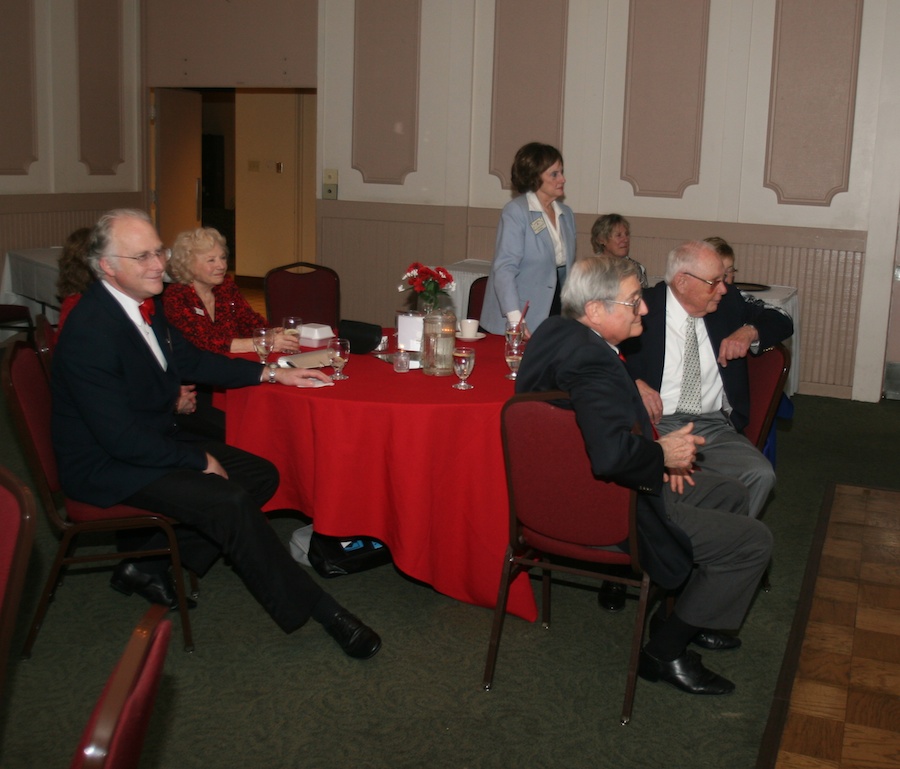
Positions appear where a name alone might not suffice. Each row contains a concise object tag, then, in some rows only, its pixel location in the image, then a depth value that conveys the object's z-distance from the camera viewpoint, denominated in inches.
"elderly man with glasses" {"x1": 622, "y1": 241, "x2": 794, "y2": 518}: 125.0
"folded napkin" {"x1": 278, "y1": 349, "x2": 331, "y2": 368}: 133.0
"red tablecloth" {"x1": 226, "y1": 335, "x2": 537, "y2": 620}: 117.9
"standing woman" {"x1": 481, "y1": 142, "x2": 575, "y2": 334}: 176.2
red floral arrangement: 144.1
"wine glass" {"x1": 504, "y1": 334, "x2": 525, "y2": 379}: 135.0
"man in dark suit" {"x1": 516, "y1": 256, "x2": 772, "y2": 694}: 96.1
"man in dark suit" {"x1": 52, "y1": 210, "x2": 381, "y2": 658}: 107.1
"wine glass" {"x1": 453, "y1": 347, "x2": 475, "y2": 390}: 123.6
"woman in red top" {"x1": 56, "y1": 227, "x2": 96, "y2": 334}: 149.6
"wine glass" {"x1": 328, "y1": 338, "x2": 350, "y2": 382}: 128.0
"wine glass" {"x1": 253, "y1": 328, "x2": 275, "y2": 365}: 134.3
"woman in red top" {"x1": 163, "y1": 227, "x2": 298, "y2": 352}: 144.6
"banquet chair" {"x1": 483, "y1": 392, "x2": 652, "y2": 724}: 96.0
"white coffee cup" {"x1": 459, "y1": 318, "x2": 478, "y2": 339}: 156.9
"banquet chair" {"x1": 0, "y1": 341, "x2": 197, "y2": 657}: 108.3
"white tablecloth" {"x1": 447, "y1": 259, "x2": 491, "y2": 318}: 269.1
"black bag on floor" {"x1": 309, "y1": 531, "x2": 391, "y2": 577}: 137.6
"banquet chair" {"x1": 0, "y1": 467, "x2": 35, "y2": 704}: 59.2
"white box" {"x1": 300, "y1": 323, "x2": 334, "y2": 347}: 144.1
